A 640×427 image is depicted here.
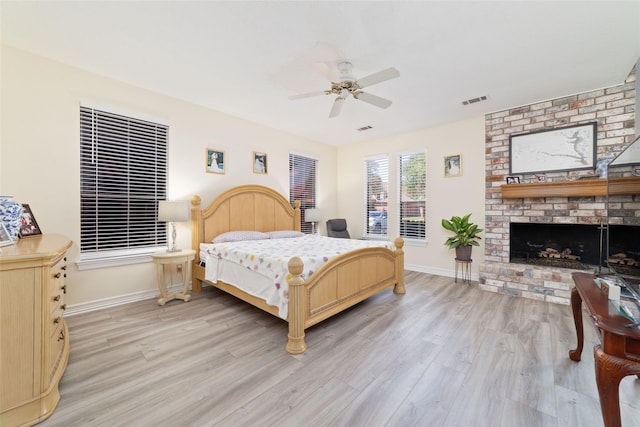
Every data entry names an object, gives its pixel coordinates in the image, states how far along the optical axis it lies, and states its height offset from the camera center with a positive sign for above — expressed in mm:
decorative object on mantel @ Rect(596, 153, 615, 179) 3175 +658
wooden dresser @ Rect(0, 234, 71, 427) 1309 -689
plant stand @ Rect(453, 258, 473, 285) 4093 -948
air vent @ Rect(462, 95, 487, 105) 3478 +1656
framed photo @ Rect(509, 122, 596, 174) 3311 +934
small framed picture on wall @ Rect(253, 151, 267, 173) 4520 +956
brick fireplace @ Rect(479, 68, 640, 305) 3154 +315
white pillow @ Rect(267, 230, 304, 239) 4215 -358
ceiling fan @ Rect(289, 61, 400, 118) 2359 +1340
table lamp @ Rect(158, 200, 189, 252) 3156 +28
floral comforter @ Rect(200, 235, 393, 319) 2324 -456
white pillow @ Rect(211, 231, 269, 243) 3604 -347
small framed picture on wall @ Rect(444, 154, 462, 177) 4391 +893
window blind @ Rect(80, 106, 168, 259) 2922 +398
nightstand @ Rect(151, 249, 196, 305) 3045 -689
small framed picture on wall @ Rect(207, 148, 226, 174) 3922 +849
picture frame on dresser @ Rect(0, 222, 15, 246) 1586 -159
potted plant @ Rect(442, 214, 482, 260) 4016 -351
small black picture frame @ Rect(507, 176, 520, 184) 3725 +530
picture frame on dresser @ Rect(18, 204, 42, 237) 2102 -109
